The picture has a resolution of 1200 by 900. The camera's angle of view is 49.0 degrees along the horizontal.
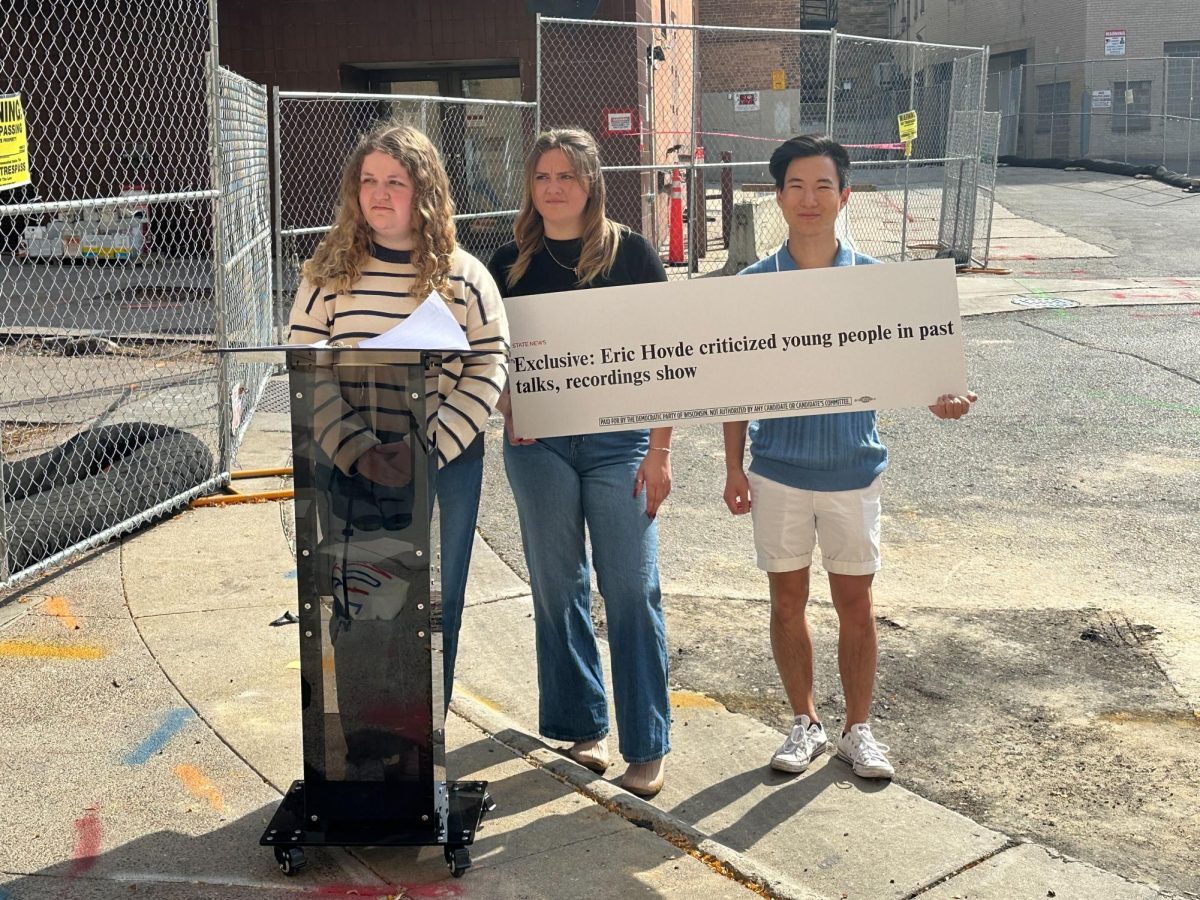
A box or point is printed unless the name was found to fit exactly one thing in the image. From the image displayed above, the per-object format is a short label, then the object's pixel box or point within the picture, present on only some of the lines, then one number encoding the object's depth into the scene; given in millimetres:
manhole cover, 13820
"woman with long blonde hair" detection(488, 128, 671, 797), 3797
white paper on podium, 3020
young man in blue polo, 3914
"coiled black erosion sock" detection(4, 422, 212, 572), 5578
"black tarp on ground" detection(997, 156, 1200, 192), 26844
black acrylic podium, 3158
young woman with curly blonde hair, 3346
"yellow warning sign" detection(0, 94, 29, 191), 5242
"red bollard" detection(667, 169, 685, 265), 17234
